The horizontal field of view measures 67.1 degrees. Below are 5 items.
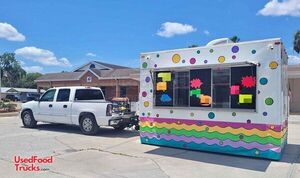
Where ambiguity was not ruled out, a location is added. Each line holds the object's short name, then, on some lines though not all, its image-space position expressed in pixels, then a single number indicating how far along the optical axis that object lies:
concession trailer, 5.84
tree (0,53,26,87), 75.60
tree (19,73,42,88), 74.44
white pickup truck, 8.62
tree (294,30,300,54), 32.28
